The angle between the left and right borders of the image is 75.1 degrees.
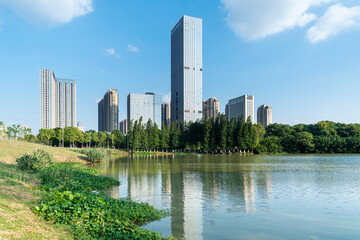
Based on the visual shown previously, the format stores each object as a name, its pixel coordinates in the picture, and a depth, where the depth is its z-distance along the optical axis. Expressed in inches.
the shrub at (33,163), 709.3
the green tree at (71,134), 3540.8
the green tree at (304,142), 3020.7
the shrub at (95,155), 1384.4
